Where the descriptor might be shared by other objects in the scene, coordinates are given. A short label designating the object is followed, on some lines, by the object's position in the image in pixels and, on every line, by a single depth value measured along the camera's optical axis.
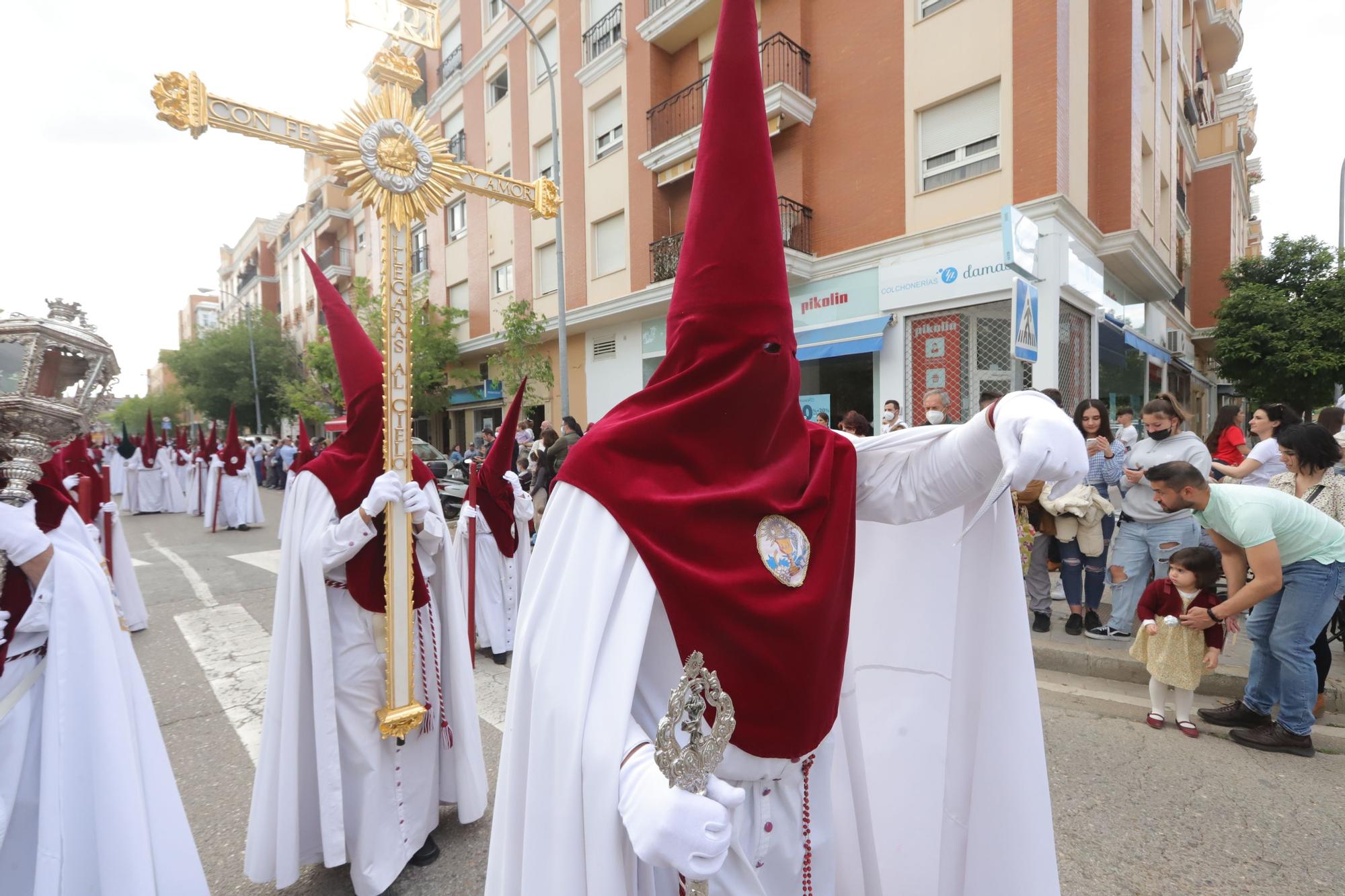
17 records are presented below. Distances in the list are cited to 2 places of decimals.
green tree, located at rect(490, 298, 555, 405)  17.87
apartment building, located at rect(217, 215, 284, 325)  48.22
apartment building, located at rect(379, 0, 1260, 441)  10.62
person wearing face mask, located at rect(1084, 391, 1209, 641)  5.23
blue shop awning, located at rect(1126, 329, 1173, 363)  13.88
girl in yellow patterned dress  4.07
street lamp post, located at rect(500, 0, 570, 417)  12.96
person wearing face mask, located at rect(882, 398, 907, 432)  8.58
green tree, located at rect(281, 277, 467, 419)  20.48
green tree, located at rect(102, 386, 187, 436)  52.84
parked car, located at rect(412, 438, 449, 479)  17.92
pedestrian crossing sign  4.81
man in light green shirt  3.71
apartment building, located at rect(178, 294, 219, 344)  66.19
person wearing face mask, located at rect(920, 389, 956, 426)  7.12
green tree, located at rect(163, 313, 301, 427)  35.16
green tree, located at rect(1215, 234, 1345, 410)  15.16
